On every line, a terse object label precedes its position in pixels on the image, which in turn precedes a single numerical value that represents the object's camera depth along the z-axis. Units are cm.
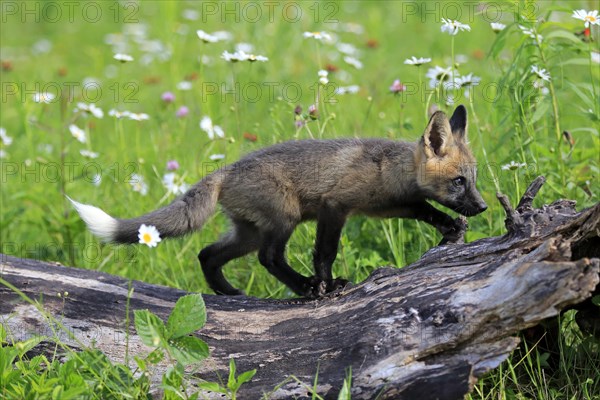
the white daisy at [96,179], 1194
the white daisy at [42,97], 1206
